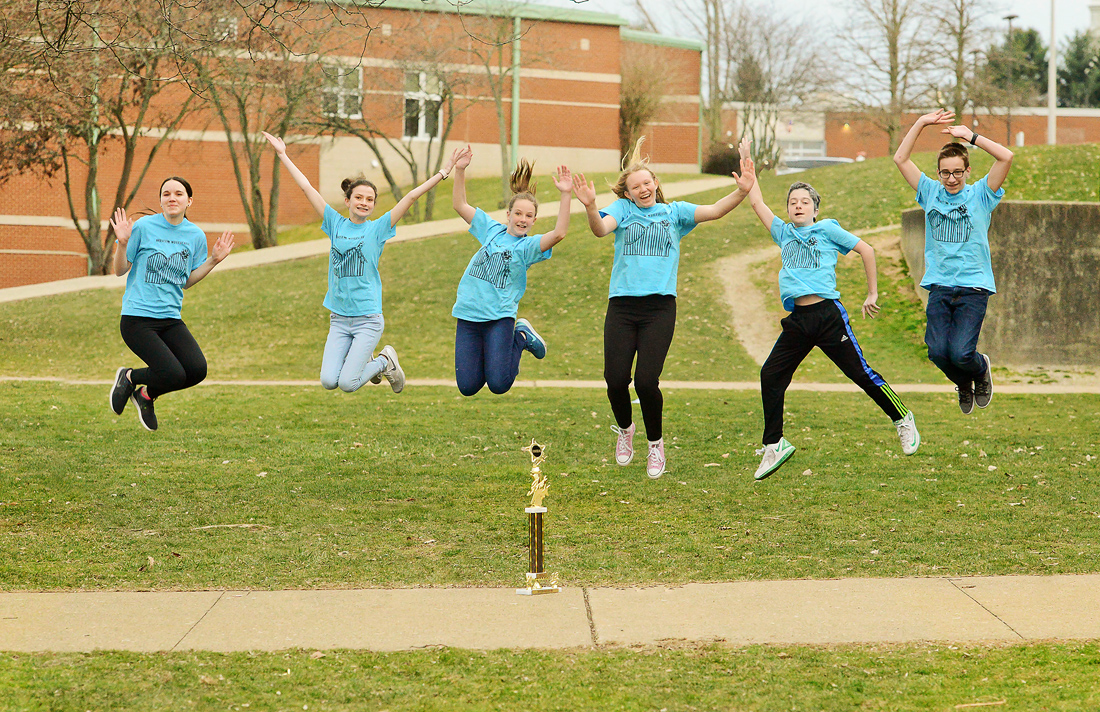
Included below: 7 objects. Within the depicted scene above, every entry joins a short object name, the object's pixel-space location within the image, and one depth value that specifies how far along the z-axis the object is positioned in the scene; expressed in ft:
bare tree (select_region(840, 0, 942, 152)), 138.31
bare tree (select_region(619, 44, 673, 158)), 144.56
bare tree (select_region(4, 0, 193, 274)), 60.03
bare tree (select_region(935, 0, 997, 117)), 135.54
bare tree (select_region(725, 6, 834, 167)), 155.84
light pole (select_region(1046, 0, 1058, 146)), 111.45
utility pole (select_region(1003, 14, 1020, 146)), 141.89
